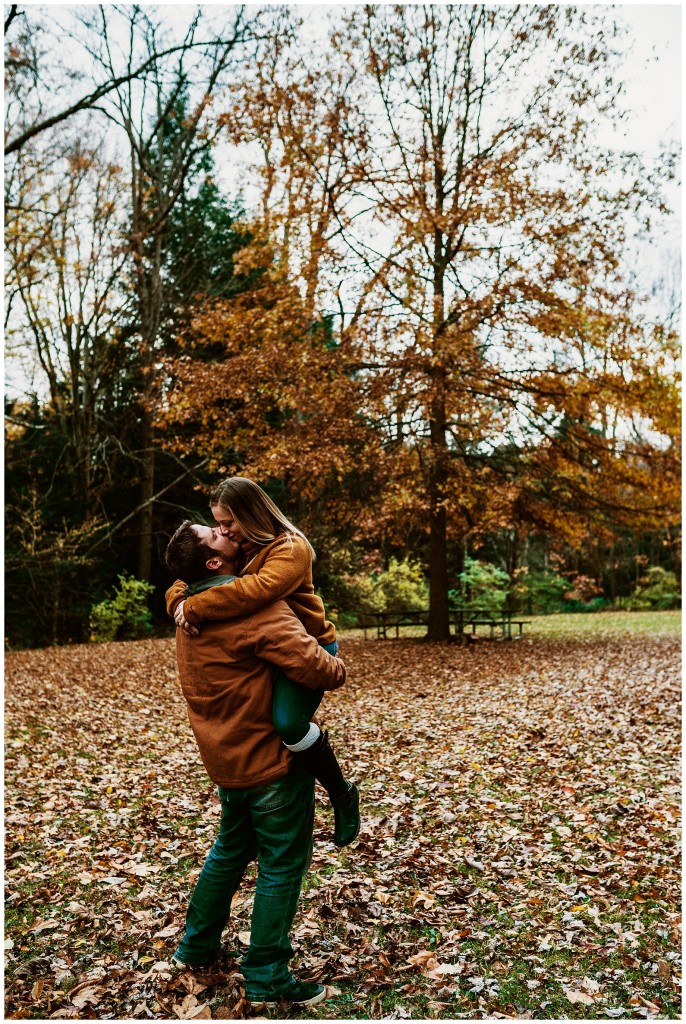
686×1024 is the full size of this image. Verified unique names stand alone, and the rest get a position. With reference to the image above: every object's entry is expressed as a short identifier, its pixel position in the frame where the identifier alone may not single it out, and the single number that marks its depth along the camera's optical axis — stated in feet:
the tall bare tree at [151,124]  30.73
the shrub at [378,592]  67.41
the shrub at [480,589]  67.67
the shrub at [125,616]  58.44
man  9.90
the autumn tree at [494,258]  44.68
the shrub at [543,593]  90.94
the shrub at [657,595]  94.07
